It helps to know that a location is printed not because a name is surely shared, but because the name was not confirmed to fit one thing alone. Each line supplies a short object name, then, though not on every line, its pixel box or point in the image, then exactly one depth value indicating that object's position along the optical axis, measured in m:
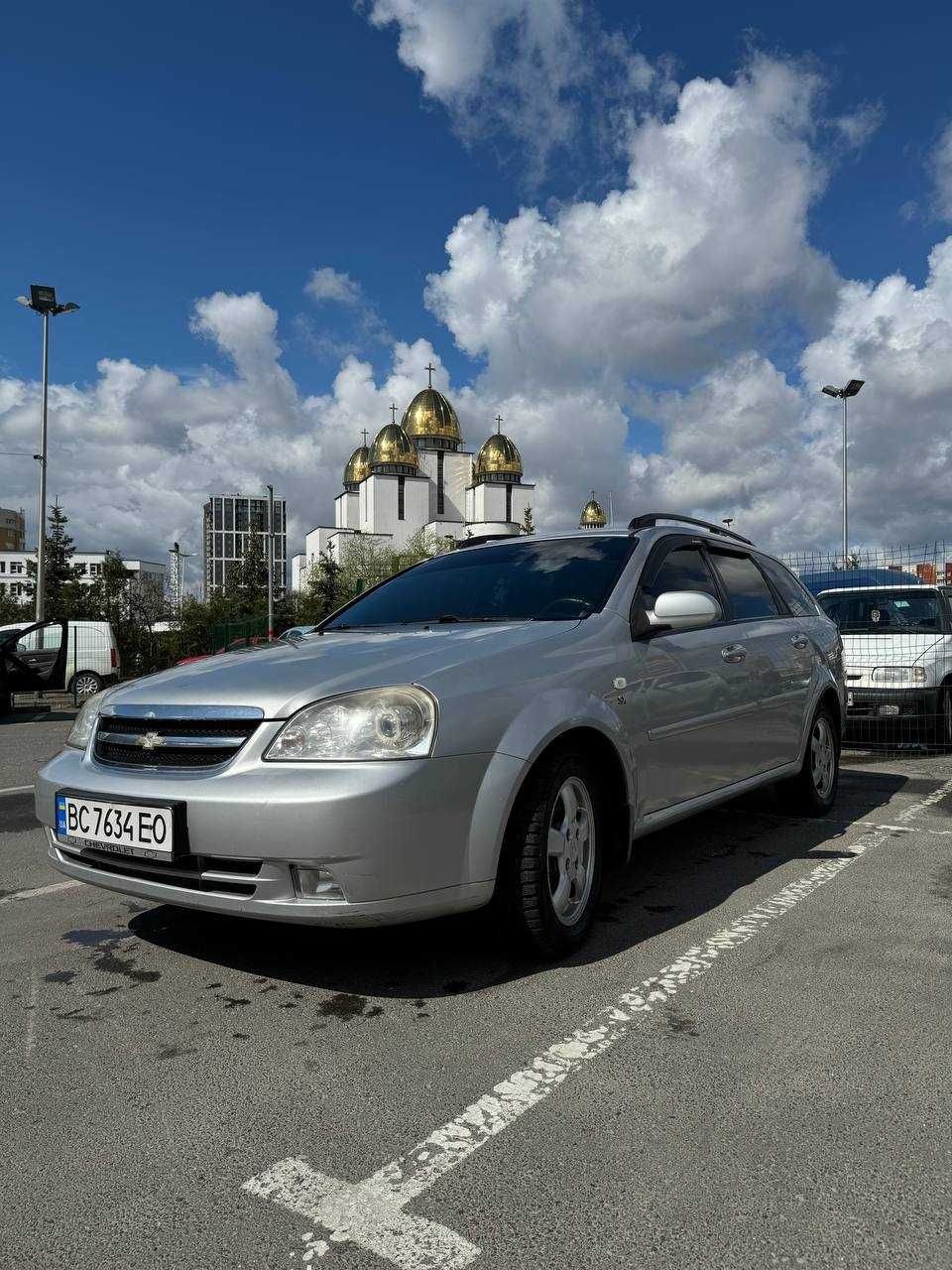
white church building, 85.56
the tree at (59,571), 42.56
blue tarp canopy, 9.62
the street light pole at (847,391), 28.91
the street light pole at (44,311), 25.31
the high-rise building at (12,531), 133.38
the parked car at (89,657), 17.62
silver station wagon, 2.65
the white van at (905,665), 8.28
